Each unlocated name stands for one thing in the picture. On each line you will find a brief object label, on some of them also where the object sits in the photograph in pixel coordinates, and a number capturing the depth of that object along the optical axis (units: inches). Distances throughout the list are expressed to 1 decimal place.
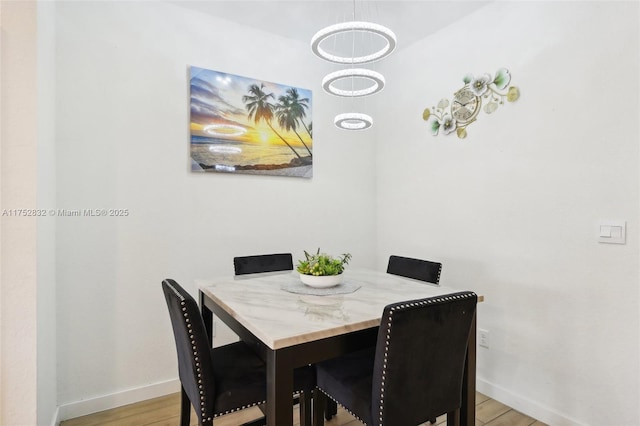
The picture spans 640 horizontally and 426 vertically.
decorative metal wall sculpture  91.7
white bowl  69.4
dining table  47.4
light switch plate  70.2
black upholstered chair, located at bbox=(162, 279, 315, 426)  52.1
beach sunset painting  99.1
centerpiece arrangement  69.7
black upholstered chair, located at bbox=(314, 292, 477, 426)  47.7
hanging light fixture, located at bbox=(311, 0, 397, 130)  57.0
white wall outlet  96.1
